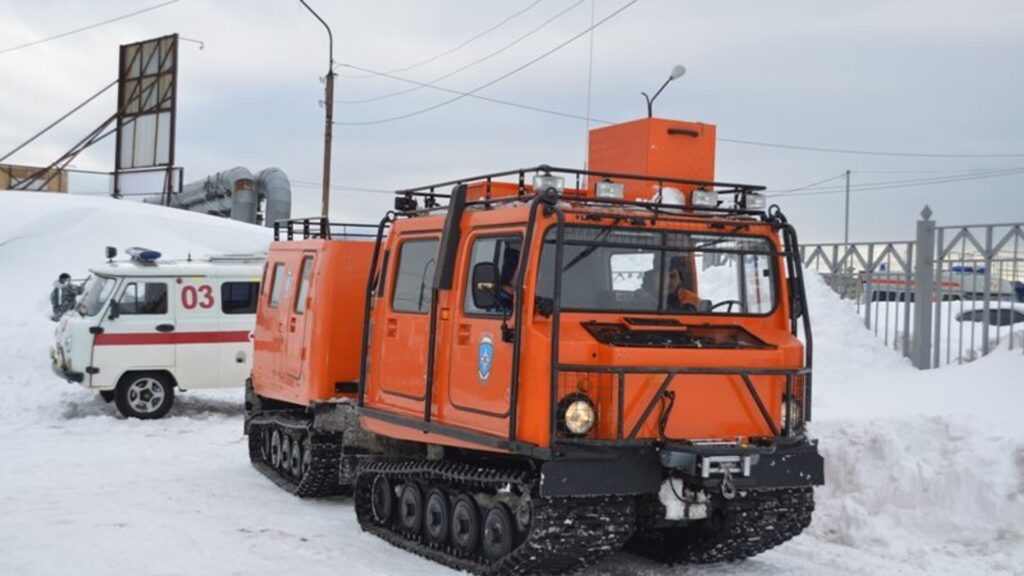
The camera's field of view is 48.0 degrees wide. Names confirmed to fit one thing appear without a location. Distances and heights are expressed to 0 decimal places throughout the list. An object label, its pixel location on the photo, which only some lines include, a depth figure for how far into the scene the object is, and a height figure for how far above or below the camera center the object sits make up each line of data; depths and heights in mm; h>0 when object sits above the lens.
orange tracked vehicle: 7781 -487
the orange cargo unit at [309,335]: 11953 -470
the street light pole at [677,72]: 18406 +3760
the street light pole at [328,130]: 30000 +4263
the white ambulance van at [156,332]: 18094 -760
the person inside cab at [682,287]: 8695 +147
